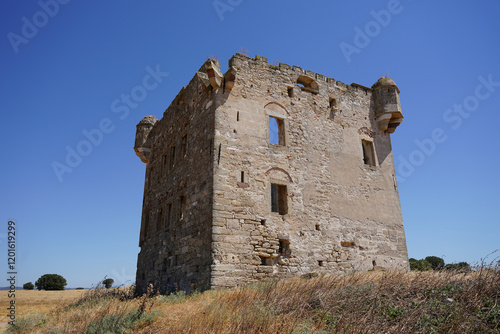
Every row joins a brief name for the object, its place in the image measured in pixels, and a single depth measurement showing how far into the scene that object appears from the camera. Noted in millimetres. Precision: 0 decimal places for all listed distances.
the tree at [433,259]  27734
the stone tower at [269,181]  10547
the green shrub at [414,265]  14669
